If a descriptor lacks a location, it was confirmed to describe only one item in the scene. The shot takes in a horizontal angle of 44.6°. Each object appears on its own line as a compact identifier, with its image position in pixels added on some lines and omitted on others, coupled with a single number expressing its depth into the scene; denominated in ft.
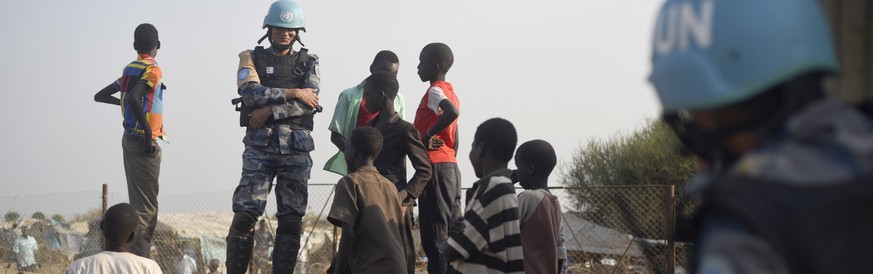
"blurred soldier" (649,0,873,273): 5.22
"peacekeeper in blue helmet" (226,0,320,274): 23.08
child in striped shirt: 15.97
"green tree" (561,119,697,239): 91.15
